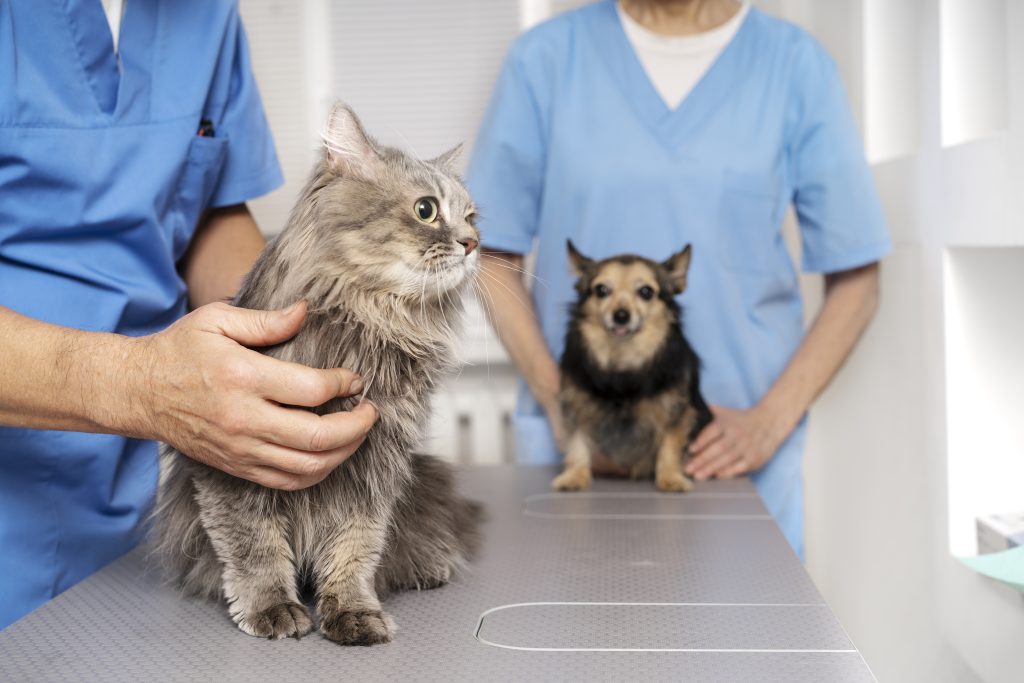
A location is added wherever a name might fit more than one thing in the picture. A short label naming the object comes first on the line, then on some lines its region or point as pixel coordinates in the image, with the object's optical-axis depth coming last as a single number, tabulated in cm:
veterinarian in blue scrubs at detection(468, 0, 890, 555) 192
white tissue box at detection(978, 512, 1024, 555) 134
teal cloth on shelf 112
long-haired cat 96
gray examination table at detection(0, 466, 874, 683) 89
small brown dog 175
